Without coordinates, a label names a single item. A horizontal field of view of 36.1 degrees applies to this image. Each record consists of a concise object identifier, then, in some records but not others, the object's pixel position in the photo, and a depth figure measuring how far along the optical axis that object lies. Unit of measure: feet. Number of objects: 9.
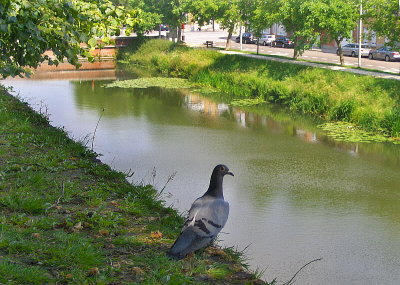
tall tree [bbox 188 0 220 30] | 163.87
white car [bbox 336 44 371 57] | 150.92
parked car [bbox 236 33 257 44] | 211.82
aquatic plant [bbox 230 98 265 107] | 100.51
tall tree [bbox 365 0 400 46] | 89.56
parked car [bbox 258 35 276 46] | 196.95
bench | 186.09
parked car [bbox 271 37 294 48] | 186.45
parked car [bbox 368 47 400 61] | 137.41
